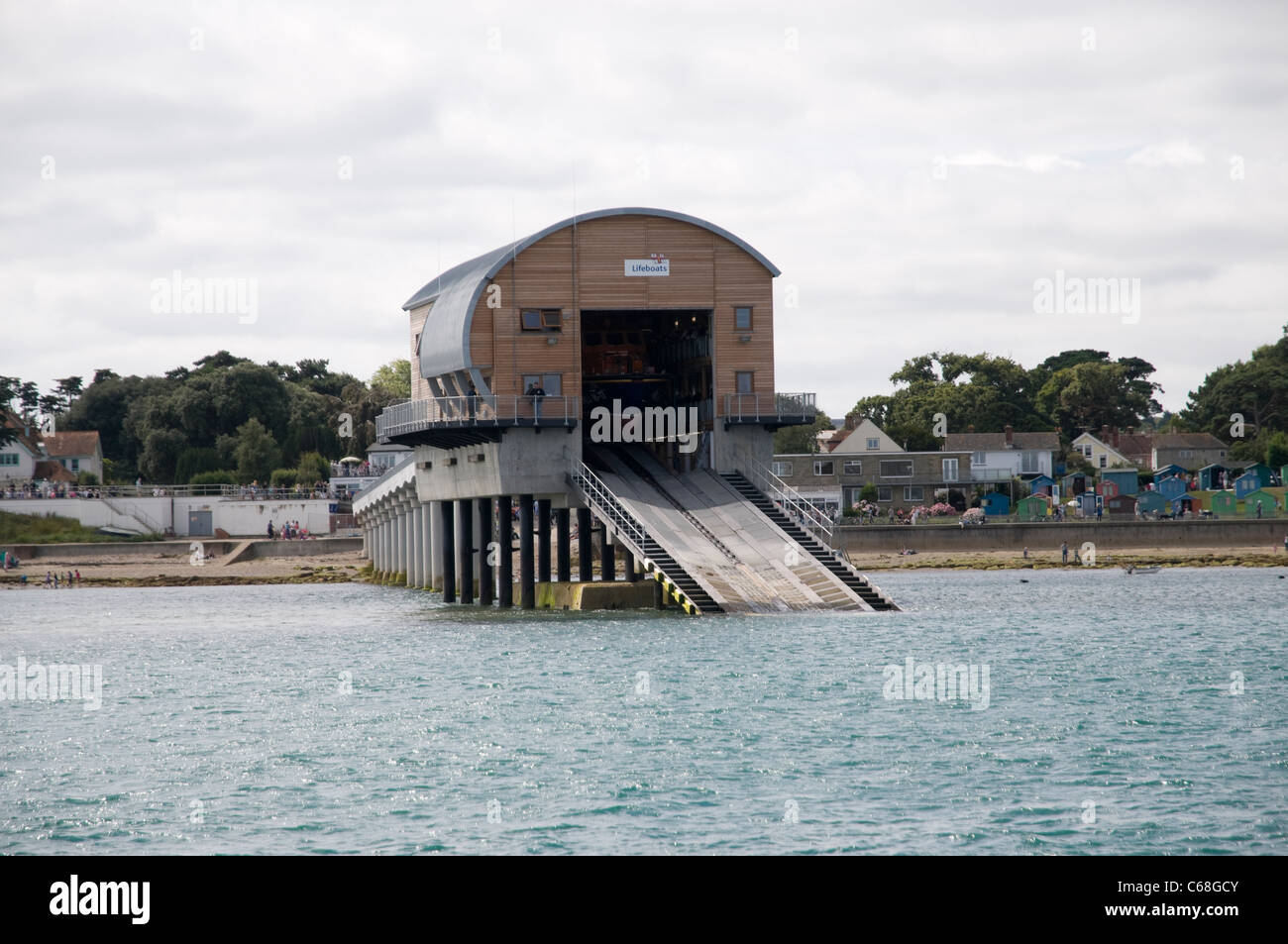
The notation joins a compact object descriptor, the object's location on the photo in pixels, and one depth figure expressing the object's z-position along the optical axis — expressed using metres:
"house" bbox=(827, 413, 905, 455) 112.50
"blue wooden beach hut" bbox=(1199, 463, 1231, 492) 130.62
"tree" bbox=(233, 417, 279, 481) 119.88
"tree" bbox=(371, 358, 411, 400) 153.38
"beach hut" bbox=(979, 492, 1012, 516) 107.44
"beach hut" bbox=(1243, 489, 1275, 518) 102.69
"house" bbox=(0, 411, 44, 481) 120.75
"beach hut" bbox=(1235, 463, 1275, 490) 121.31
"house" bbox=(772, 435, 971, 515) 108.12
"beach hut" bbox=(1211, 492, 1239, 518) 104.25
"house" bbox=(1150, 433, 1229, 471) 140.25
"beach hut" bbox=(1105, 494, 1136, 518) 109.56
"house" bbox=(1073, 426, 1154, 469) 139.88
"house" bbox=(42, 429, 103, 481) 129.88
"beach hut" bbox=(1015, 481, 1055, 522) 103.44
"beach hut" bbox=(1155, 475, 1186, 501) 122.06
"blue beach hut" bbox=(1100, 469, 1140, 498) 123.19
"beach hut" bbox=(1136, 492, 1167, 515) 108.62
